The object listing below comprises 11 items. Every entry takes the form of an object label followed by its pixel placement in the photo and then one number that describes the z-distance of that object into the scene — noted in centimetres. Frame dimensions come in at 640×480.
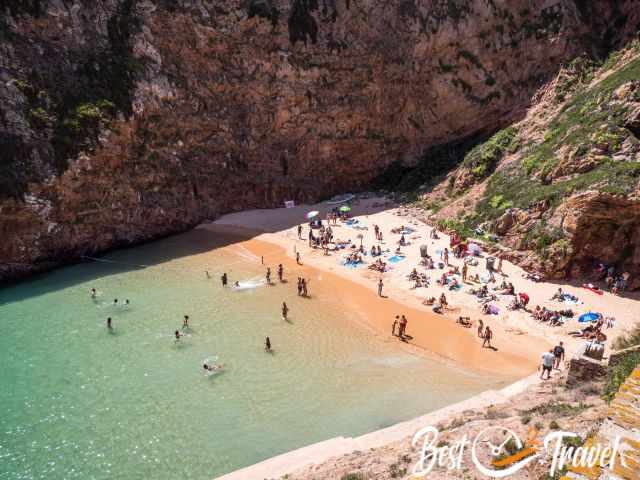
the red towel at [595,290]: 2348
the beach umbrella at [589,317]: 2108
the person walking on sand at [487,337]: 2108
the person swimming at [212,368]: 1980
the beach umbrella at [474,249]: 2895
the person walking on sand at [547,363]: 1808
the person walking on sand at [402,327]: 2230
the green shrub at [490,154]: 3509
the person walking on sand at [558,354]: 1892
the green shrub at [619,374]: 1122
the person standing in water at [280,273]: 2919
